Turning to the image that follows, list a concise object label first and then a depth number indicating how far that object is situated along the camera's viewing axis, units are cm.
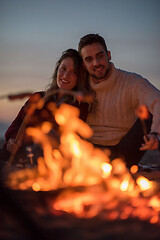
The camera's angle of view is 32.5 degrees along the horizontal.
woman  387
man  362
